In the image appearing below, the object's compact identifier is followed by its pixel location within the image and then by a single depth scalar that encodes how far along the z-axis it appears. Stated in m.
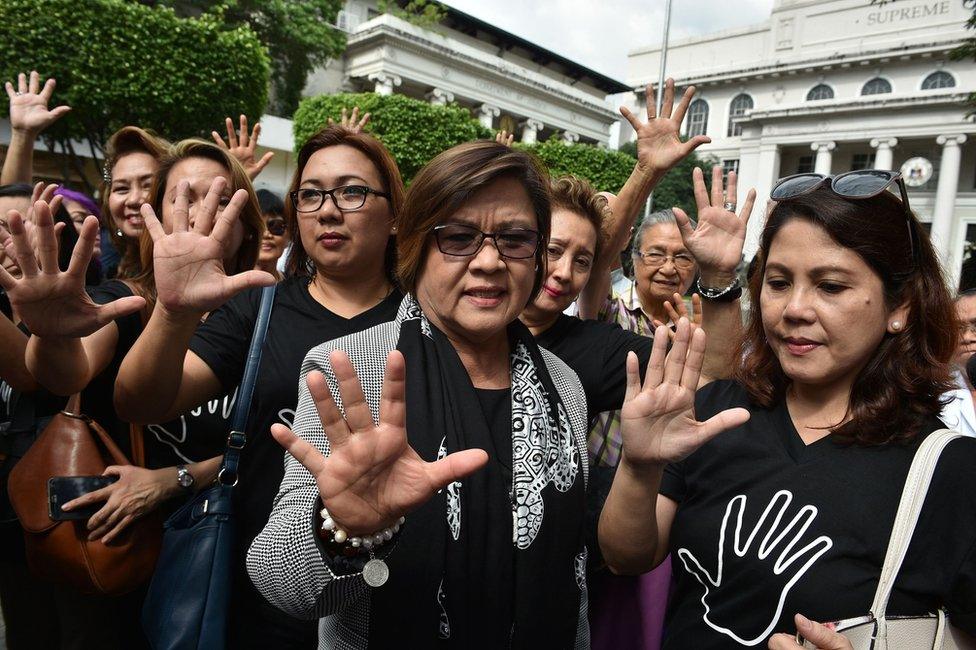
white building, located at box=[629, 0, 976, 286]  32.28
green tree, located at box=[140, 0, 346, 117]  23.58
